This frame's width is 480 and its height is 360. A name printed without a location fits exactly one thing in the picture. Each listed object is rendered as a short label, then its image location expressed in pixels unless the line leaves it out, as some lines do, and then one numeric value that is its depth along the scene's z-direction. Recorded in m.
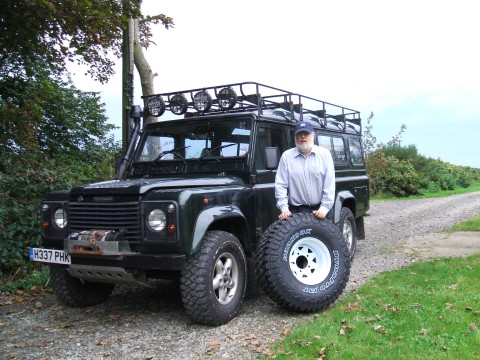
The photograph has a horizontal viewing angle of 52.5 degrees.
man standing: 5.25
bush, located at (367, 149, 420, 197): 23.50
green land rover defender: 4.49
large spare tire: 4.84
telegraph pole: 9.99
